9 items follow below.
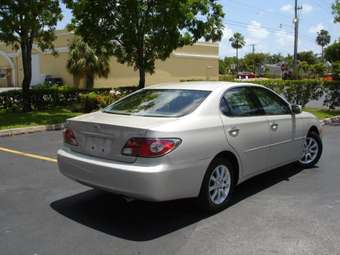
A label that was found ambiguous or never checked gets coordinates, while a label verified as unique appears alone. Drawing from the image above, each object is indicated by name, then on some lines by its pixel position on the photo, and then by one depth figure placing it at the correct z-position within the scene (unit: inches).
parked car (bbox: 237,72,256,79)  2750.5
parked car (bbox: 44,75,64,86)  1381.6
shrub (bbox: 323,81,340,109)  670.5
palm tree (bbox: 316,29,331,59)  4918.8
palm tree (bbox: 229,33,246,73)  3847.4
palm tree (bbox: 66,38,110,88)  1283.2
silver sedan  180.9
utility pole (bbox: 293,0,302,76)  1341.0
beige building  1405.0
